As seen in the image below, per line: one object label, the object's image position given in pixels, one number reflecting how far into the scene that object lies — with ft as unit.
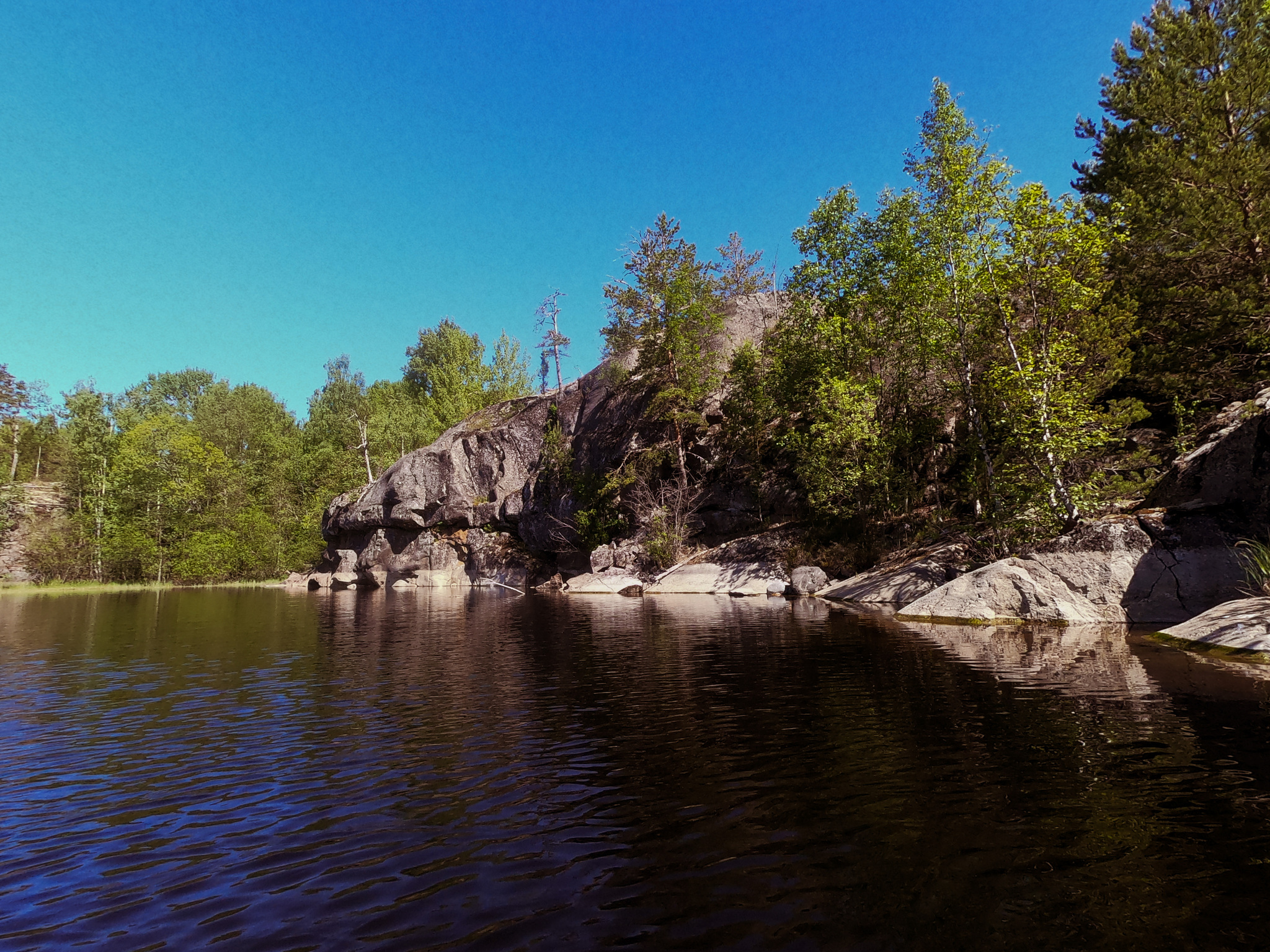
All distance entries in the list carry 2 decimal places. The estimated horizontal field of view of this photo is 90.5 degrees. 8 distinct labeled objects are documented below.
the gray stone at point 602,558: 158.20
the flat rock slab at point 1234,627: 44.47
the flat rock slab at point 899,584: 89.60
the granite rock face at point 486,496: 191.72
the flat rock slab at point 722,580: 122.11
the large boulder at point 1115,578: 59.31
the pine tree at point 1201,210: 69.62
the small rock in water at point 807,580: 111.24
